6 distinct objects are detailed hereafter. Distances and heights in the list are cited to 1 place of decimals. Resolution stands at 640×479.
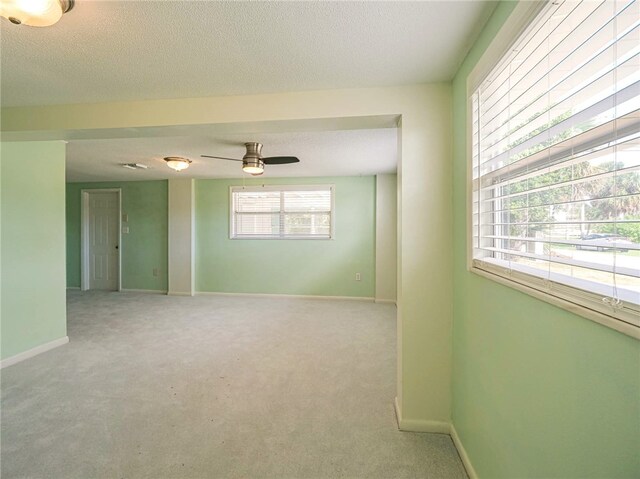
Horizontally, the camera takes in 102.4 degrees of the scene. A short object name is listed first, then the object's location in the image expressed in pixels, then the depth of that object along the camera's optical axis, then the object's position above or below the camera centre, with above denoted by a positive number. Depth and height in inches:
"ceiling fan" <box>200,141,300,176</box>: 113.0 +35.3
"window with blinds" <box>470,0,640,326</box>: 22.3 +9.4
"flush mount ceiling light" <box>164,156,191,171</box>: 135.3 +41.0
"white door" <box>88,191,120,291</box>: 213.0 -1.6
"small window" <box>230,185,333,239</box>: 187.9 +19.5
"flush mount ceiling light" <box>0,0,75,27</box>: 36.2 +33.1
